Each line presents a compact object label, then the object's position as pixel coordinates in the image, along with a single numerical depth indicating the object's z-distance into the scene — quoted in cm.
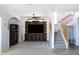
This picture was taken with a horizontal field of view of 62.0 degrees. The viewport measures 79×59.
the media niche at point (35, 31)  708
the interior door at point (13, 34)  506
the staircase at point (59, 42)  440
